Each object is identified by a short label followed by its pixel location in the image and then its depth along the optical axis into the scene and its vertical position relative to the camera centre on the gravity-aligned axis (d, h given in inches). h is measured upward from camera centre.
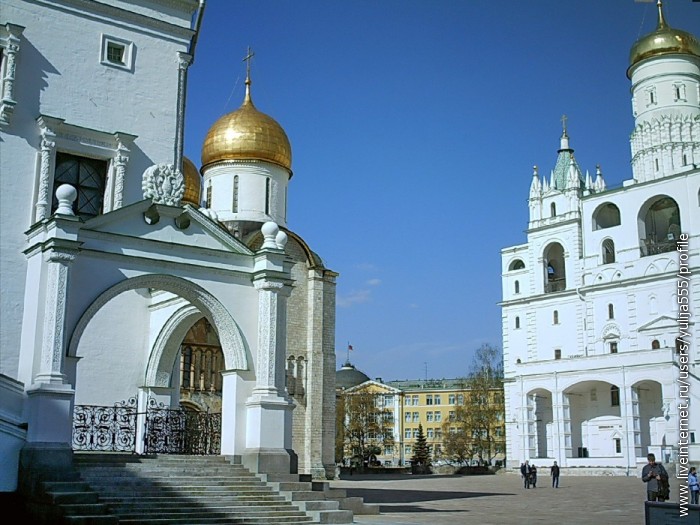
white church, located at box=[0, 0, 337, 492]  516.7 +123.5
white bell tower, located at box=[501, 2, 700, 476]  1843.0 +361.7
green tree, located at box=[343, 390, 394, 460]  2869.1 +75.2
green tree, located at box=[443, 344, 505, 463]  2502.5 +84.9
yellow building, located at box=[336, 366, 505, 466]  3590.1 +156.6
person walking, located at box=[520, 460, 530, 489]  1273.4 -39.8
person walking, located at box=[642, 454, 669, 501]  565.6 -21.7
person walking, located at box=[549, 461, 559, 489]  1313.0 -45.8
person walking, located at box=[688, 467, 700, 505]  725.9 -32.9
